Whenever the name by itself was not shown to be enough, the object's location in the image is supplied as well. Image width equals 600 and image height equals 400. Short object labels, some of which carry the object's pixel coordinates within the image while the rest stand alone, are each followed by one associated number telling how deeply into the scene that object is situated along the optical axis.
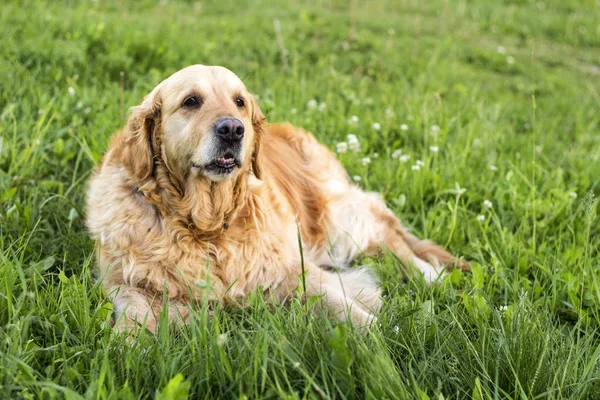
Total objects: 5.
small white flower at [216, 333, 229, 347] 1.80
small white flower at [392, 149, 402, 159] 4.35
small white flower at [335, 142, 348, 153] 4.35
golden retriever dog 2.73
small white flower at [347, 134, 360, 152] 4.39
